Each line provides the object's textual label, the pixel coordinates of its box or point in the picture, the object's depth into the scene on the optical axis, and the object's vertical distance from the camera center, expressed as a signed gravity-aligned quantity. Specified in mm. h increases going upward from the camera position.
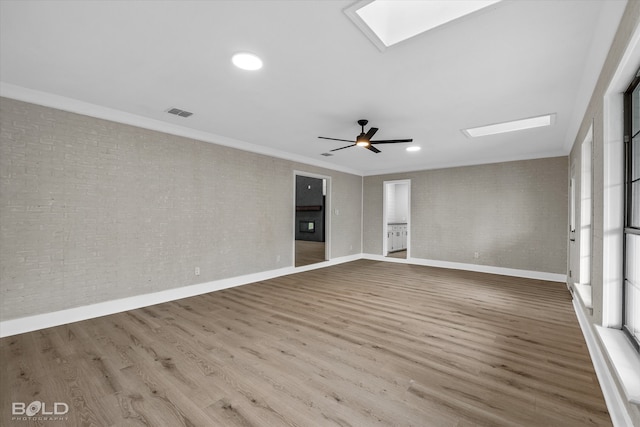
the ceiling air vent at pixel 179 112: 3512 +1338
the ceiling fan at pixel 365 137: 3719 +1060
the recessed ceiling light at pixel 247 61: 2285 +1336
